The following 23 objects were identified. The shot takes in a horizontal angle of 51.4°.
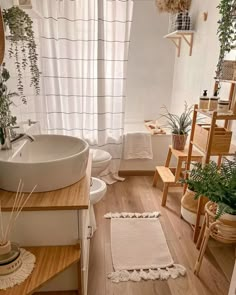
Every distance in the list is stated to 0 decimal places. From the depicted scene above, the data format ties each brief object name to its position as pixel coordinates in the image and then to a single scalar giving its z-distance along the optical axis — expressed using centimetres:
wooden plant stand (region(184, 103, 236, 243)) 168
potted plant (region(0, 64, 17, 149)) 121
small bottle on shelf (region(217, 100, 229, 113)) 175
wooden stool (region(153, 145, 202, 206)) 231
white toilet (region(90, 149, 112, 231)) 180
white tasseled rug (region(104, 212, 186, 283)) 163
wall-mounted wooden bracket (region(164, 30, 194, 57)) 257
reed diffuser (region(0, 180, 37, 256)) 96
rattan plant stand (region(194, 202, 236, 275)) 142
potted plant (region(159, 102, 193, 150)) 243
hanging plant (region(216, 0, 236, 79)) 173
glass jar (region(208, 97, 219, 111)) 186
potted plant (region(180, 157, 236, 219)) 138
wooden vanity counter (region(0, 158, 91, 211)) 102
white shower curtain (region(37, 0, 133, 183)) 240
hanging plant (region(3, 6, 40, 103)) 152
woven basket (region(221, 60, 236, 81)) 170
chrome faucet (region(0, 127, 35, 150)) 121
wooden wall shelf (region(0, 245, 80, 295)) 91
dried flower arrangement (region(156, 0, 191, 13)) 257
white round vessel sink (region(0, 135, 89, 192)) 103
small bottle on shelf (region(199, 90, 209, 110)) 192
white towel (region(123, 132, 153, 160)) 292
